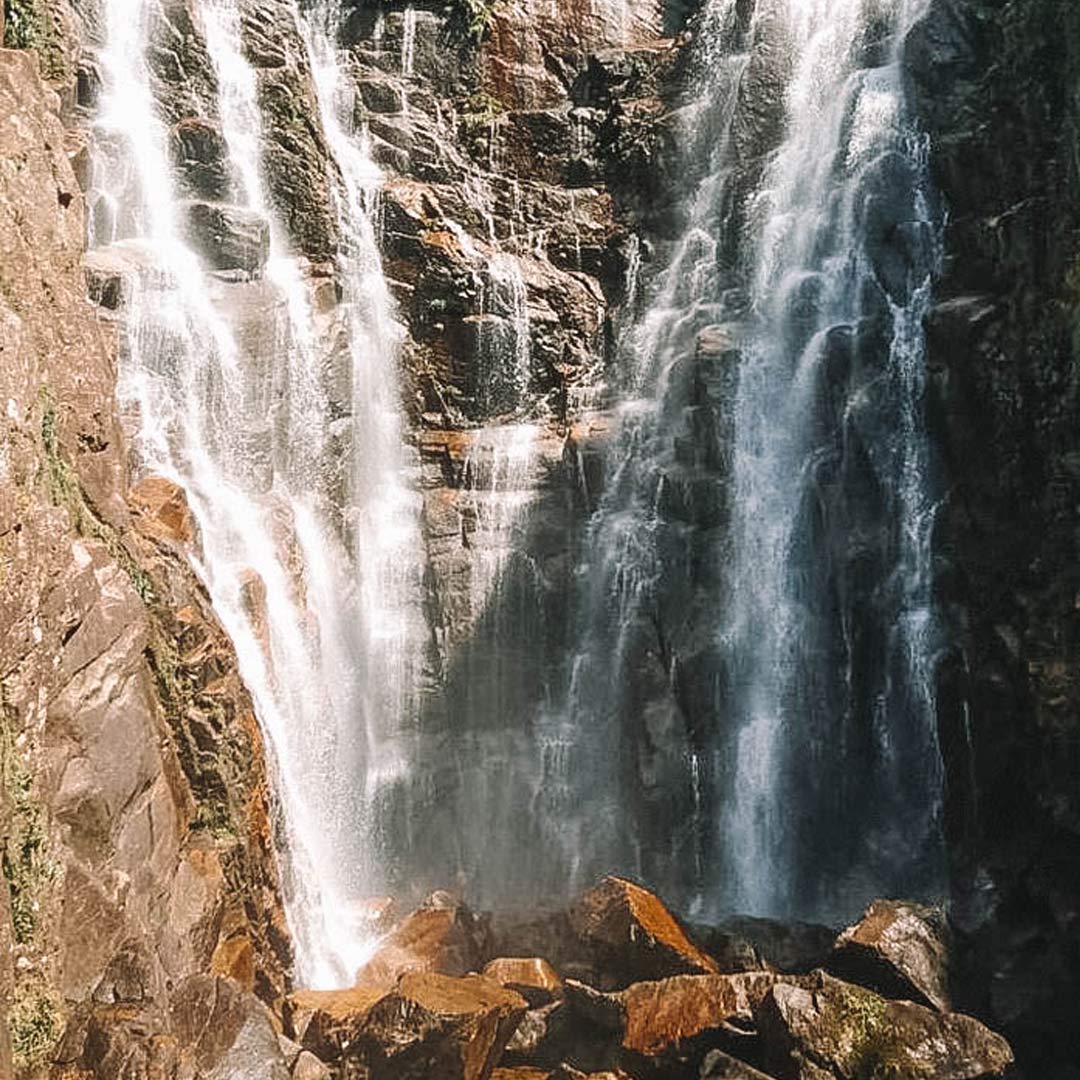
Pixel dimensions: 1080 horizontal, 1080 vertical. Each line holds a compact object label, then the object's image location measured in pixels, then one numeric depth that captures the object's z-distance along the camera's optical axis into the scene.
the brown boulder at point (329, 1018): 15.96
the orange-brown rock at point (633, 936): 17.16
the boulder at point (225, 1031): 12.95
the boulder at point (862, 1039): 14.34
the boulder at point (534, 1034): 15.96
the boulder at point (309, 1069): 14.21
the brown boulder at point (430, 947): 19.25
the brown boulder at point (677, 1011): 15.33
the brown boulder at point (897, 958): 16.30
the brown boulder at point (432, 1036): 14.97
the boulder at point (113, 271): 23.45
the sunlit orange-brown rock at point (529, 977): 17.44
